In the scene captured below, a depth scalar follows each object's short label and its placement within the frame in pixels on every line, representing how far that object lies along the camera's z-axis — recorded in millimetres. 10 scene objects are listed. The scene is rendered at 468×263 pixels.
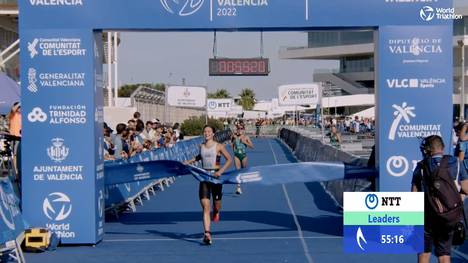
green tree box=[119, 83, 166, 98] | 127188
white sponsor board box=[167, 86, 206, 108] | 36406
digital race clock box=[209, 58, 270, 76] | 16250
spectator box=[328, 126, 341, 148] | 31741
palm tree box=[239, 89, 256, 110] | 134375
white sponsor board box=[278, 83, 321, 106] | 37375
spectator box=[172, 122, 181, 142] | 30347
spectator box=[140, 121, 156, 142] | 24528
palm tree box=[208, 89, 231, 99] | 133012
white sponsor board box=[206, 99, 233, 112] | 50969
